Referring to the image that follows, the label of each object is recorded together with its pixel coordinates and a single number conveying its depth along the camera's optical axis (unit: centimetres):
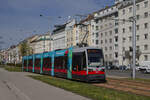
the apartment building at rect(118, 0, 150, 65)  5756
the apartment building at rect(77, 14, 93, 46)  7550
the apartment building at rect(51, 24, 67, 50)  9350
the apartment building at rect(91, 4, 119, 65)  6925
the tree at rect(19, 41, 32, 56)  7269
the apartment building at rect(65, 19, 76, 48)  8553
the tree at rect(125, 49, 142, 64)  5859
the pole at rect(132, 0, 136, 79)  2273
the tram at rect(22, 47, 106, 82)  1816
